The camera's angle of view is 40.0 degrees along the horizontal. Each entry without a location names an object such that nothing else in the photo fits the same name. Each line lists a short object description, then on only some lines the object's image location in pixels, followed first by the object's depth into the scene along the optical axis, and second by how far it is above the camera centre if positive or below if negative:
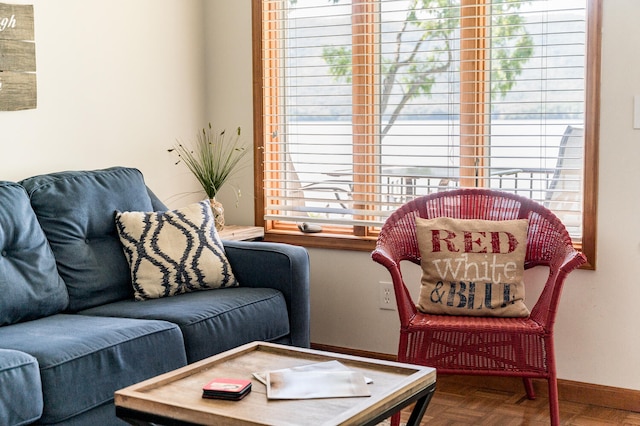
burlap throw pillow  3.24 -0.49
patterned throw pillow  3.38 -0.45
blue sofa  2.53 -0.61
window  3.54 +0.13
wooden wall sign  3.33 +0.31
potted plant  4.15 -0.10
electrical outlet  3.95 -0.72
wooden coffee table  2.06 -0.65
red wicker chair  3.07 -0.66
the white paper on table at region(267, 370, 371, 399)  2.20 -0.63
